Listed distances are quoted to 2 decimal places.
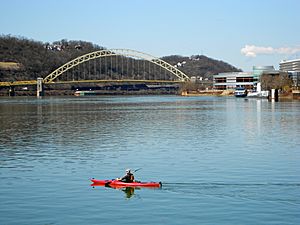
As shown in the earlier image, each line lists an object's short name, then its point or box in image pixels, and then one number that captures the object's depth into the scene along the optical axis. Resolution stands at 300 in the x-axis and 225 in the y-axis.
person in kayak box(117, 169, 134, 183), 24.28
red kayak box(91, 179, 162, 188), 23.98
